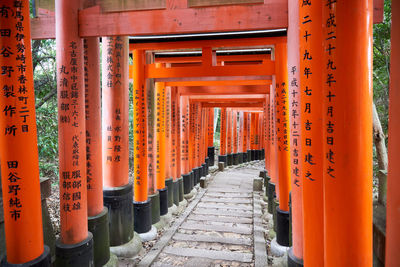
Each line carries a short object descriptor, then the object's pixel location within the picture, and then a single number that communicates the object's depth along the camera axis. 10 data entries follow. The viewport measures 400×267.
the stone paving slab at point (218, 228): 6.20
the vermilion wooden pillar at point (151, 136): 6.04
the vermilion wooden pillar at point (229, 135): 16.39
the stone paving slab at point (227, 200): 9.01
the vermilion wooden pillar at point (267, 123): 9.77
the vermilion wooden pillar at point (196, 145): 11.51
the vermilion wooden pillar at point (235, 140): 17.86
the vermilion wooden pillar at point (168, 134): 7.42
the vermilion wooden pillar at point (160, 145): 6.81
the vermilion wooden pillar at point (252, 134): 20.78
